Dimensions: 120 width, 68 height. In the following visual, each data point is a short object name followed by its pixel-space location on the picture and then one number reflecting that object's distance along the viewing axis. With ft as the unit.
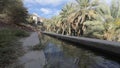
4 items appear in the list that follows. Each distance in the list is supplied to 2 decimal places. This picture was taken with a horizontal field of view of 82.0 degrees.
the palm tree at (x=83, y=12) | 33.30
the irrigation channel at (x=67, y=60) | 7.25
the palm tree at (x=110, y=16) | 21.53
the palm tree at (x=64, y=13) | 47.03
